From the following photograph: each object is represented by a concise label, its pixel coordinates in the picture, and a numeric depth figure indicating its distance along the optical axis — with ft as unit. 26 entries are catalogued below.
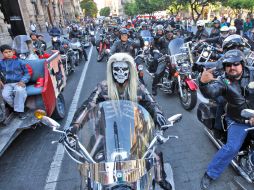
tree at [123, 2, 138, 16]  230.27
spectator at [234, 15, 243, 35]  56.65
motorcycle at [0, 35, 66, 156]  15.44
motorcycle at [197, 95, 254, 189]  10.67
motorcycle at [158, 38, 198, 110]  19.49
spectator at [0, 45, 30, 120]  16.44
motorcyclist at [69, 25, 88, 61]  47.09
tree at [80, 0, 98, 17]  338.13
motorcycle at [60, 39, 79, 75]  34.45
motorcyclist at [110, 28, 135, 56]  24.47
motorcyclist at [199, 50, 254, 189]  10.29
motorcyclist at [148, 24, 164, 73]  26.13
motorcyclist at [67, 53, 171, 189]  10.22
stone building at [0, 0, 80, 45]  44.83
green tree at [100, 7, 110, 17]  447.42
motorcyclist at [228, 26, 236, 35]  24.67
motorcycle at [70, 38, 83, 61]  43.09
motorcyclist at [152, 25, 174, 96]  23.75
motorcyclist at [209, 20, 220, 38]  31.90
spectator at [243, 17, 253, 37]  51.94
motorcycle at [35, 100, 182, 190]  6.91
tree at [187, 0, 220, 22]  72.48
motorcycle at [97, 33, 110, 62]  45.09
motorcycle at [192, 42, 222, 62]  24.98
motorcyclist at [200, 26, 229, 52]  25.68
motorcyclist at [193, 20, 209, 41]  34.87
